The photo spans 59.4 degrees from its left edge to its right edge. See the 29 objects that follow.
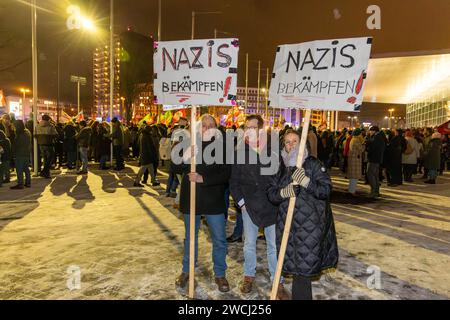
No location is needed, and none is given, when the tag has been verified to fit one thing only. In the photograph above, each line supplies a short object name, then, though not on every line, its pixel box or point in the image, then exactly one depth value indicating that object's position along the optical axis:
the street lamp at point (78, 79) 32.97
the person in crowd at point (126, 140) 20.00
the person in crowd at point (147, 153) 11.84
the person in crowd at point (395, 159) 13.34
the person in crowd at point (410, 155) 15.19
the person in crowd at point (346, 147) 14.84
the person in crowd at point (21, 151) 11.46
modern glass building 35.88
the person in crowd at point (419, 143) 16.97
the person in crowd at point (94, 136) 17.16
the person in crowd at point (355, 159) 11.52
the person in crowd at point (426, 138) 16.77
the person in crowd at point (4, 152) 11.15
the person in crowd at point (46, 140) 13.77
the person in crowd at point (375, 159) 11.16
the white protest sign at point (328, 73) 4.26
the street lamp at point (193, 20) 28.97
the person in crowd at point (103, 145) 16.78
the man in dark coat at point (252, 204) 4.55
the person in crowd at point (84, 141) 14.68
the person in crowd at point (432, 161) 15.17
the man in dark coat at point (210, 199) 4.56
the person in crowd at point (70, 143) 16.59
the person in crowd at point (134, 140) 22.62
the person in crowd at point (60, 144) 17.23
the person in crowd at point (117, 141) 16.14
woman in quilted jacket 3.85
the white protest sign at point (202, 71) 4.79
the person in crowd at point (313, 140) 11.05
